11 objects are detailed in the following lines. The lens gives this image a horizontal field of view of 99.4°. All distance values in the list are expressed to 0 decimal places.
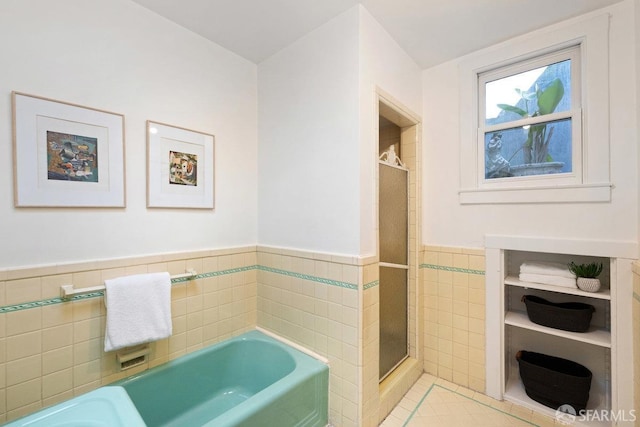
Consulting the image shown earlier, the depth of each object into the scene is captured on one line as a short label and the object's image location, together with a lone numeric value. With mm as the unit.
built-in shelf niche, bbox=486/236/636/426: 1518
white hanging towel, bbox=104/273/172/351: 1388
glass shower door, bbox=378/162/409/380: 1883
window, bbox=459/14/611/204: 1608
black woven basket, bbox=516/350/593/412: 1632
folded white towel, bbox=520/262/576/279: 1679
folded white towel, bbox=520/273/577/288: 1654
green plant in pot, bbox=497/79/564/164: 1792
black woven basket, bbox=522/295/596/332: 1632
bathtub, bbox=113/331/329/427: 1383
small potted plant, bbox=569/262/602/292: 1574
